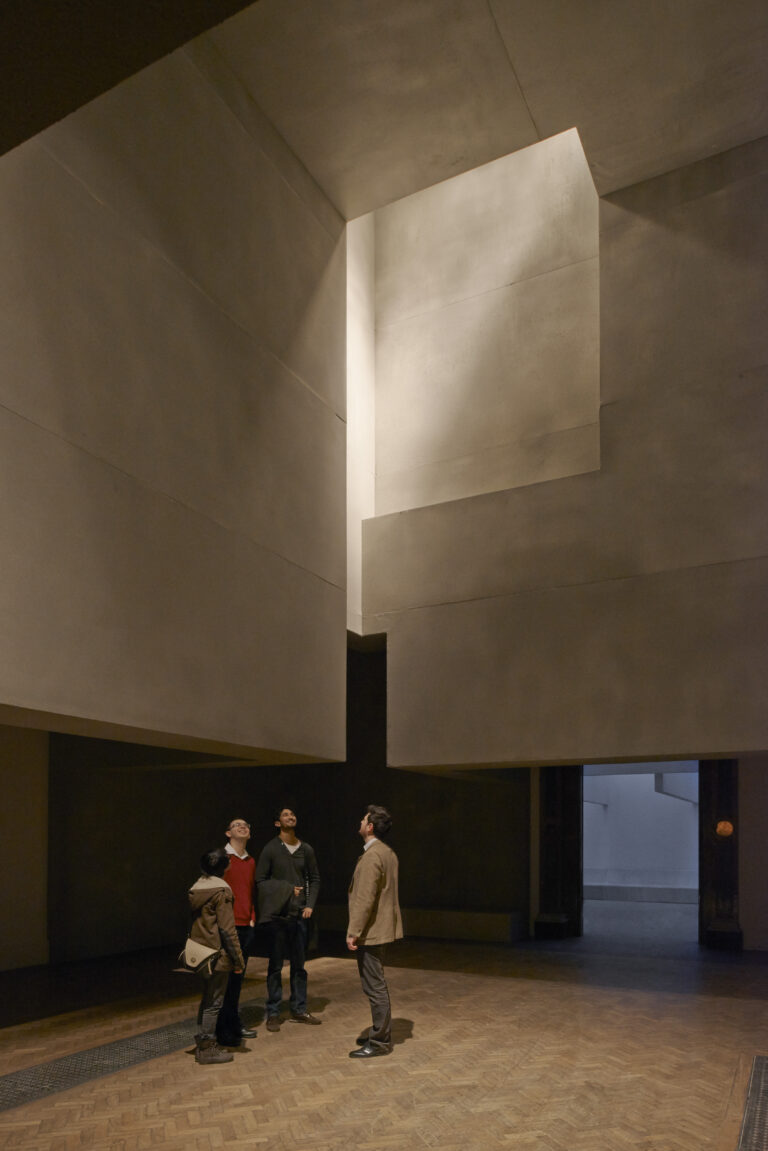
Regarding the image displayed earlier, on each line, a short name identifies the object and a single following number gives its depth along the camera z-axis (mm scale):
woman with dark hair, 5602
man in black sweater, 6773
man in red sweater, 6602
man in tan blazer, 5906
